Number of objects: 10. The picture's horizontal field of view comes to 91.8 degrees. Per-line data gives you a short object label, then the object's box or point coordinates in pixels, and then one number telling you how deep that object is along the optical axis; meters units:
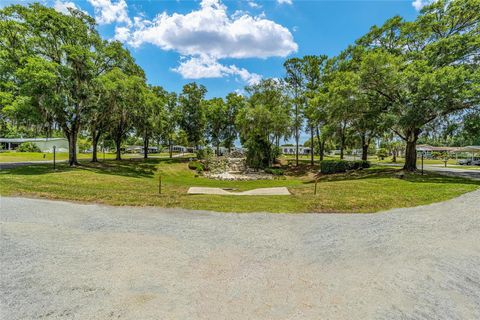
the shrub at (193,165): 26.04
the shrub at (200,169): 25.14
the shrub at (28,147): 41.09
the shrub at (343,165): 21.50
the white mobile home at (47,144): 43.94
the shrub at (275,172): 24.31
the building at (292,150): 75.59
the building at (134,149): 68.81
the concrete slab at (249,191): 11.60
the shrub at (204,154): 31.38
